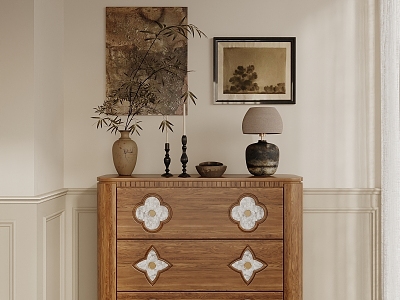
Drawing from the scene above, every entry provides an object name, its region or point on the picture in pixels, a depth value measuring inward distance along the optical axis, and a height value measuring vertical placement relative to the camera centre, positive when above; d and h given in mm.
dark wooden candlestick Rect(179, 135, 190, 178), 3076 -56
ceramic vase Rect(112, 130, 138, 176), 3068 -38
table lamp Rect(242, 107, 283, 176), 3008 +22
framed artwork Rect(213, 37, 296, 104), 3389 +507
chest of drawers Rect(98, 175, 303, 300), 2951 -508
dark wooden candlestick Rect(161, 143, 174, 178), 3113 -74
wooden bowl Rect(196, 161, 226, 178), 3025 -124
